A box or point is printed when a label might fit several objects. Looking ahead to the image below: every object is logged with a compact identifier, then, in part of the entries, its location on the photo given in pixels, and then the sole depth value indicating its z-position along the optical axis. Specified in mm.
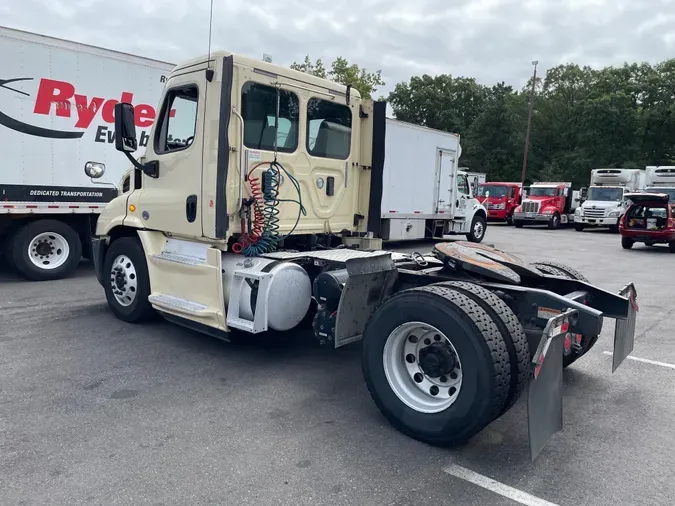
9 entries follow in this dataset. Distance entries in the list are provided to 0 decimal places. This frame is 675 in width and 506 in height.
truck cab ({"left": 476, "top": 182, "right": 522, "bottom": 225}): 30516
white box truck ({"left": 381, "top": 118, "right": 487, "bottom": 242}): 14719
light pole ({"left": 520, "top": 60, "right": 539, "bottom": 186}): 42094
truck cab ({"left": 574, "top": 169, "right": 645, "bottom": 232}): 25797
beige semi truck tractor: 3504
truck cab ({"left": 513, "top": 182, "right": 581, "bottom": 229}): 27938
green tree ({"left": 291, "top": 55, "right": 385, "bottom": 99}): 35281
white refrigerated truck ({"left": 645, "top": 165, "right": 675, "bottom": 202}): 26266
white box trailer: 8188
